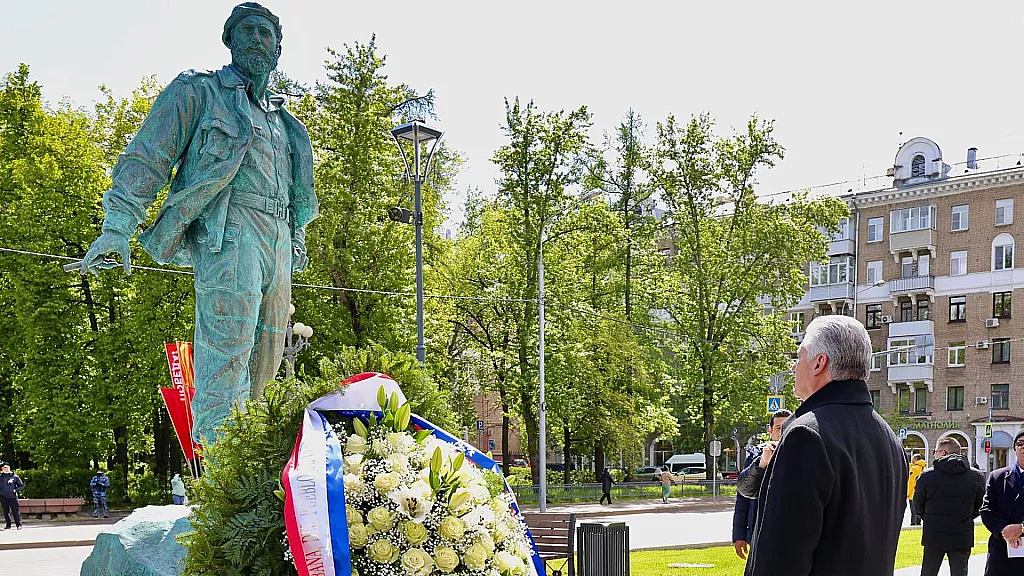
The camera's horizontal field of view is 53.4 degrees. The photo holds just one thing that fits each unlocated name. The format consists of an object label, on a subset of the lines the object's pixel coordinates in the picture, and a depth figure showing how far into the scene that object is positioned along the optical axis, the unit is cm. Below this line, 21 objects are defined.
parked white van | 5701
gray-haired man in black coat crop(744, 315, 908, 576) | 343
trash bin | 1048
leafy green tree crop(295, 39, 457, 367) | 3147
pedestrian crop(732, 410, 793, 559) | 800
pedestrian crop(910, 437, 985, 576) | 1084
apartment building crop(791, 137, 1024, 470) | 5338
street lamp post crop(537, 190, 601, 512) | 3234
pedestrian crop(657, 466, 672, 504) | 3719
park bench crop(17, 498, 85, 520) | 2772
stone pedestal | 561
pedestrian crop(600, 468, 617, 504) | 3569
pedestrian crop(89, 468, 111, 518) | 2780
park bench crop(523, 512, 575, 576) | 1073
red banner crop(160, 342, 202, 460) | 1371
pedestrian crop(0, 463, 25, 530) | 2455
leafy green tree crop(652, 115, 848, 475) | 4138
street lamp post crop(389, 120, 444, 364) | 1980
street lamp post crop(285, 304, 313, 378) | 2281
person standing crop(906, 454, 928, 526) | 2292
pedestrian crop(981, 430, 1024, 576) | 905
